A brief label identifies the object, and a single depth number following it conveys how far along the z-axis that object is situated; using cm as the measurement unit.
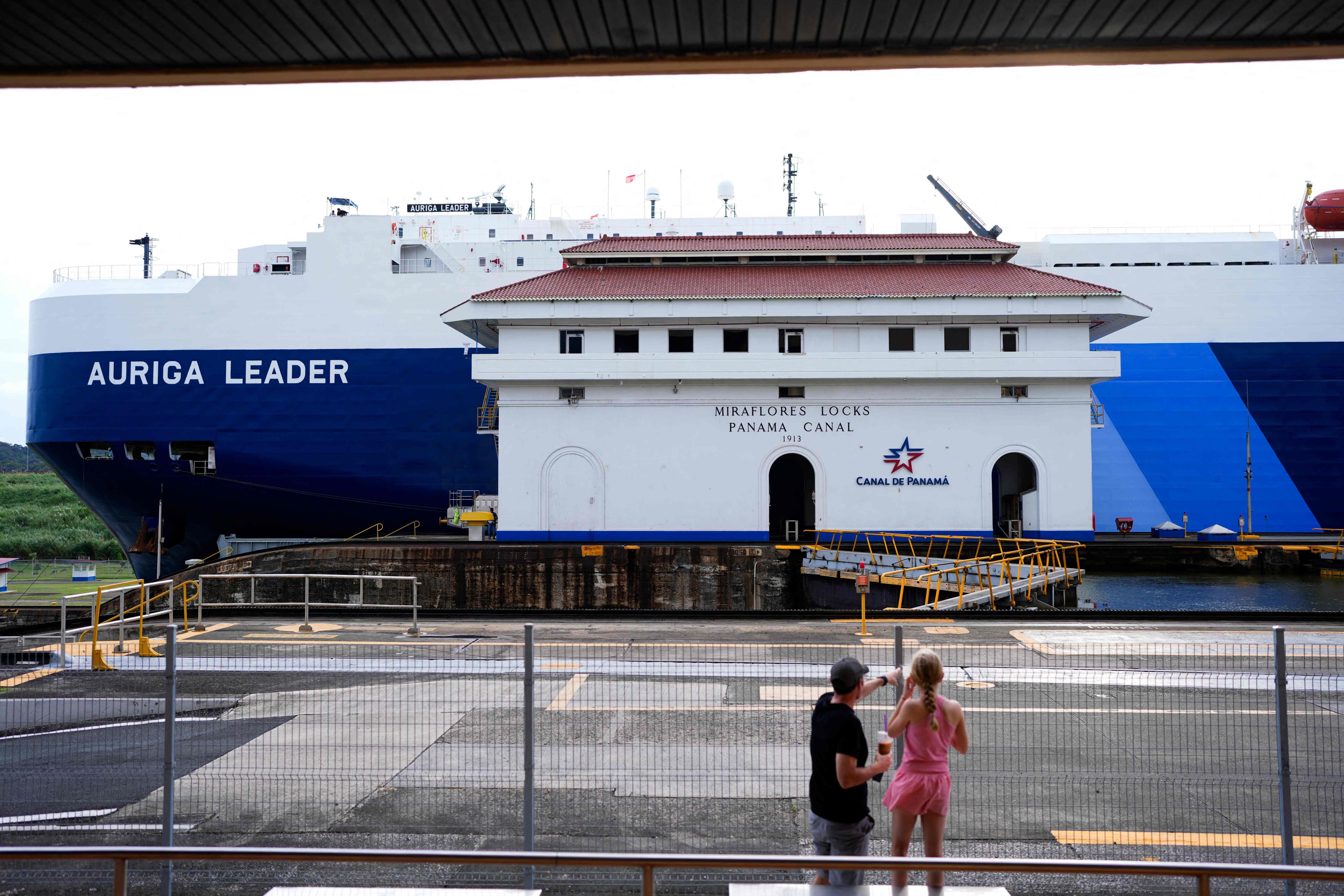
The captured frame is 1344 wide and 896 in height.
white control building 2520
